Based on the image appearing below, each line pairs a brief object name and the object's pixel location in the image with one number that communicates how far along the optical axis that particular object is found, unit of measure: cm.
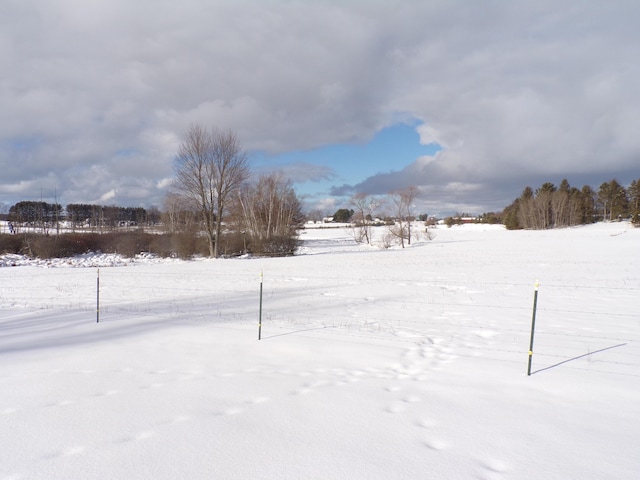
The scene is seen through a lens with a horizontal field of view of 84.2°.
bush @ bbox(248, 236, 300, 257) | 3625
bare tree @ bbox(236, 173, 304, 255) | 3678
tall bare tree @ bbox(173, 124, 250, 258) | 3338
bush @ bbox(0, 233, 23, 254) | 3528
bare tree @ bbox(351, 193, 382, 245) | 6048
